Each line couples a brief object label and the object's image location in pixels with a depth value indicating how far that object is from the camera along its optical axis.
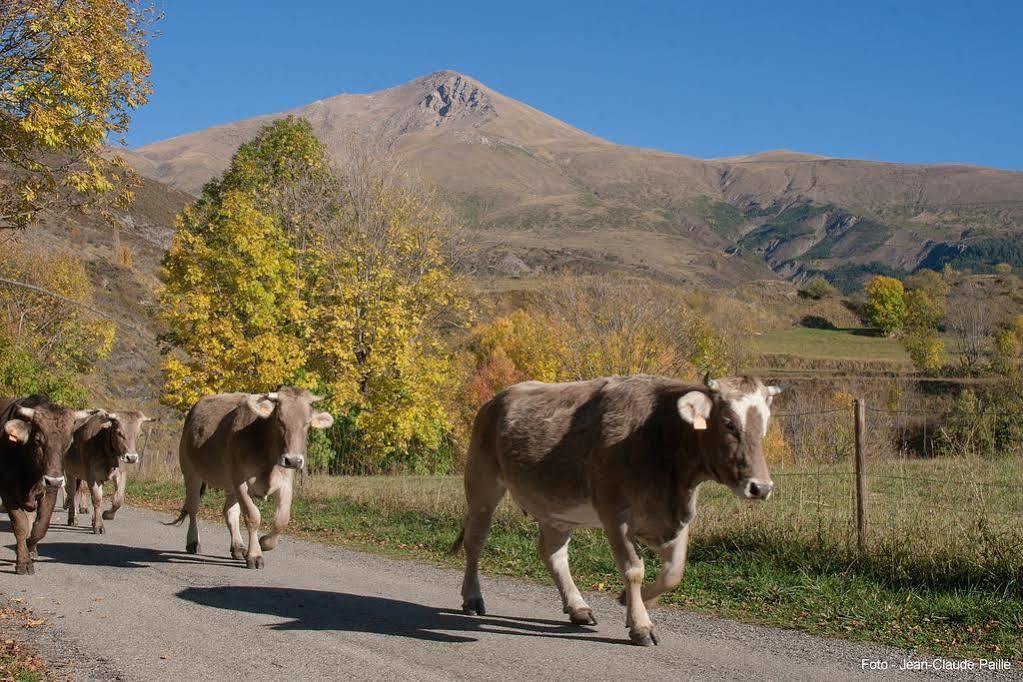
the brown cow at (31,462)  11.91
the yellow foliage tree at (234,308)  28.05
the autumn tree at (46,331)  31.12
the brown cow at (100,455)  16.91
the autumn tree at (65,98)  18.78
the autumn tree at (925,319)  91.97
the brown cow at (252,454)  12.51
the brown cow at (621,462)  7.70
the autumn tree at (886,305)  133.38
